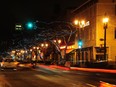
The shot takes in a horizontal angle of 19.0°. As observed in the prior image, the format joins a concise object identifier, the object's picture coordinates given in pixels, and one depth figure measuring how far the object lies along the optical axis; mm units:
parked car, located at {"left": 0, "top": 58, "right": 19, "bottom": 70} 45844
